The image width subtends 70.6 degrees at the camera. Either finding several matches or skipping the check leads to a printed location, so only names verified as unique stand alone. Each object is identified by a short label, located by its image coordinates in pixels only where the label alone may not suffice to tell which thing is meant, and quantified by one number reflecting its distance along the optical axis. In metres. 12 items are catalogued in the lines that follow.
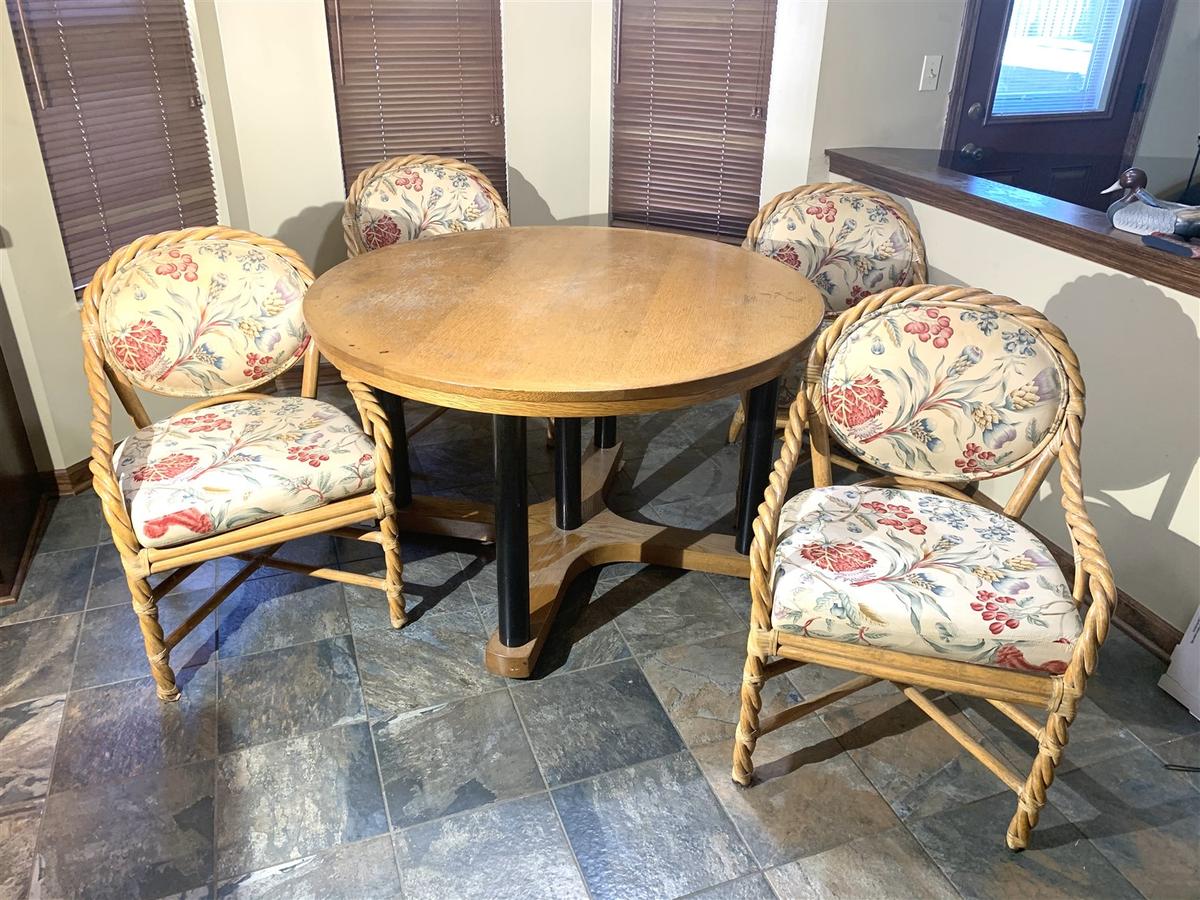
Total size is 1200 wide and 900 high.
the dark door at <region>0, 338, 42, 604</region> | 2.17
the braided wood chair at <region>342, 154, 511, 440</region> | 2.68
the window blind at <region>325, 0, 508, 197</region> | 2.87
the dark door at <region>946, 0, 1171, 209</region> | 2.88
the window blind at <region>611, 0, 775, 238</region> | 2.92
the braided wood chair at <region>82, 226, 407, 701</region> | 1.71
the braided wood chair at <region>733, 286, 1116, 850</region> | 1.40
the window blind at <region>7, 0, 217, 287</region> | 2.27
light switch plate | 2.83
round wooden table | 1.48
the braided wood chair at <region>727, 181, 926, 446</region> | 2.52
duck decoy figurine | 1.86
